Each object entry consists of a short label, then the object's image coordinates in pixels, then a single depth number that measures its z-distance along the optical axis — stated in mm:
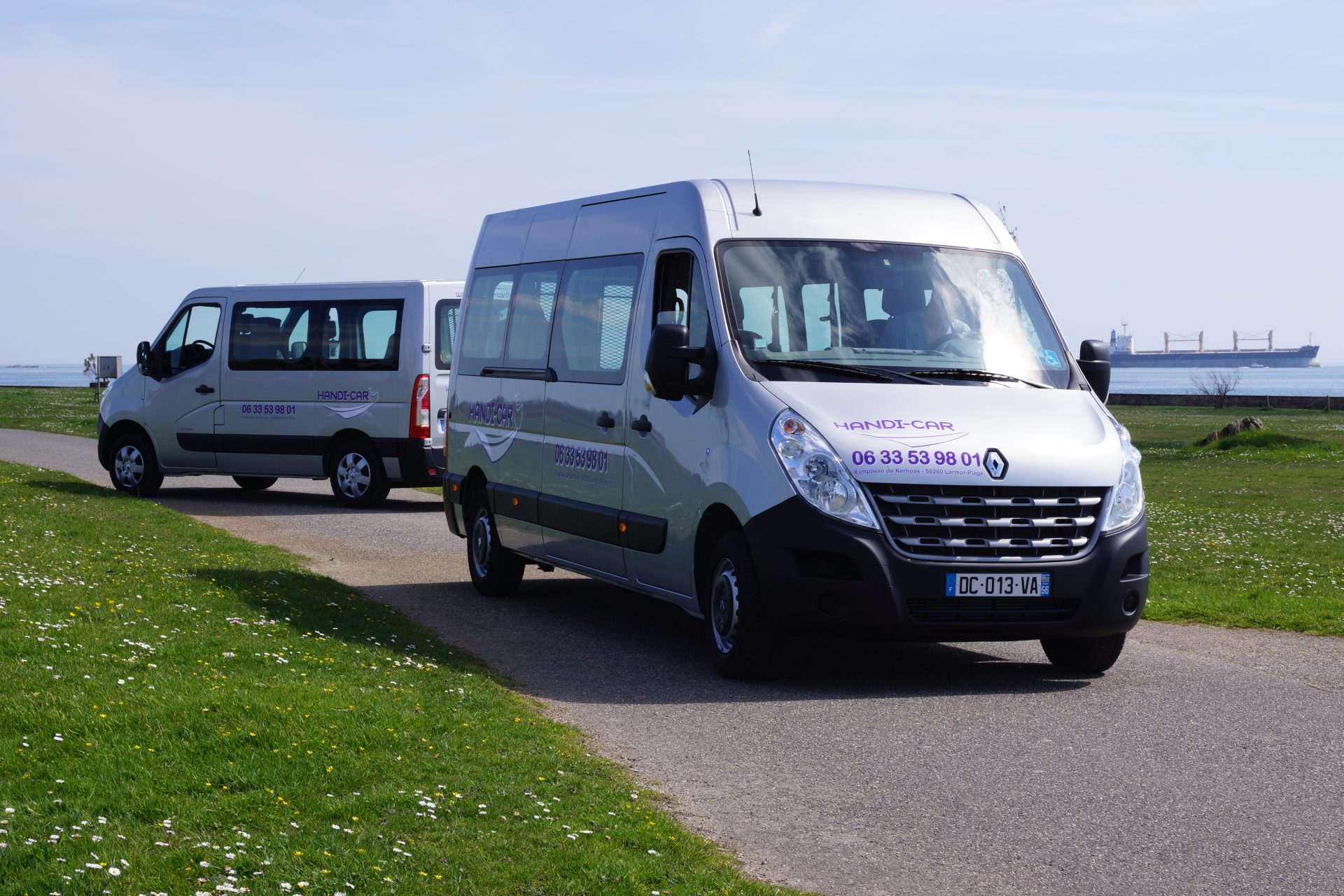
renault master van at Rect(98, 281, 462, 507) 19094
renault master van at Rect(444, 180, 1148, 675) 8242
